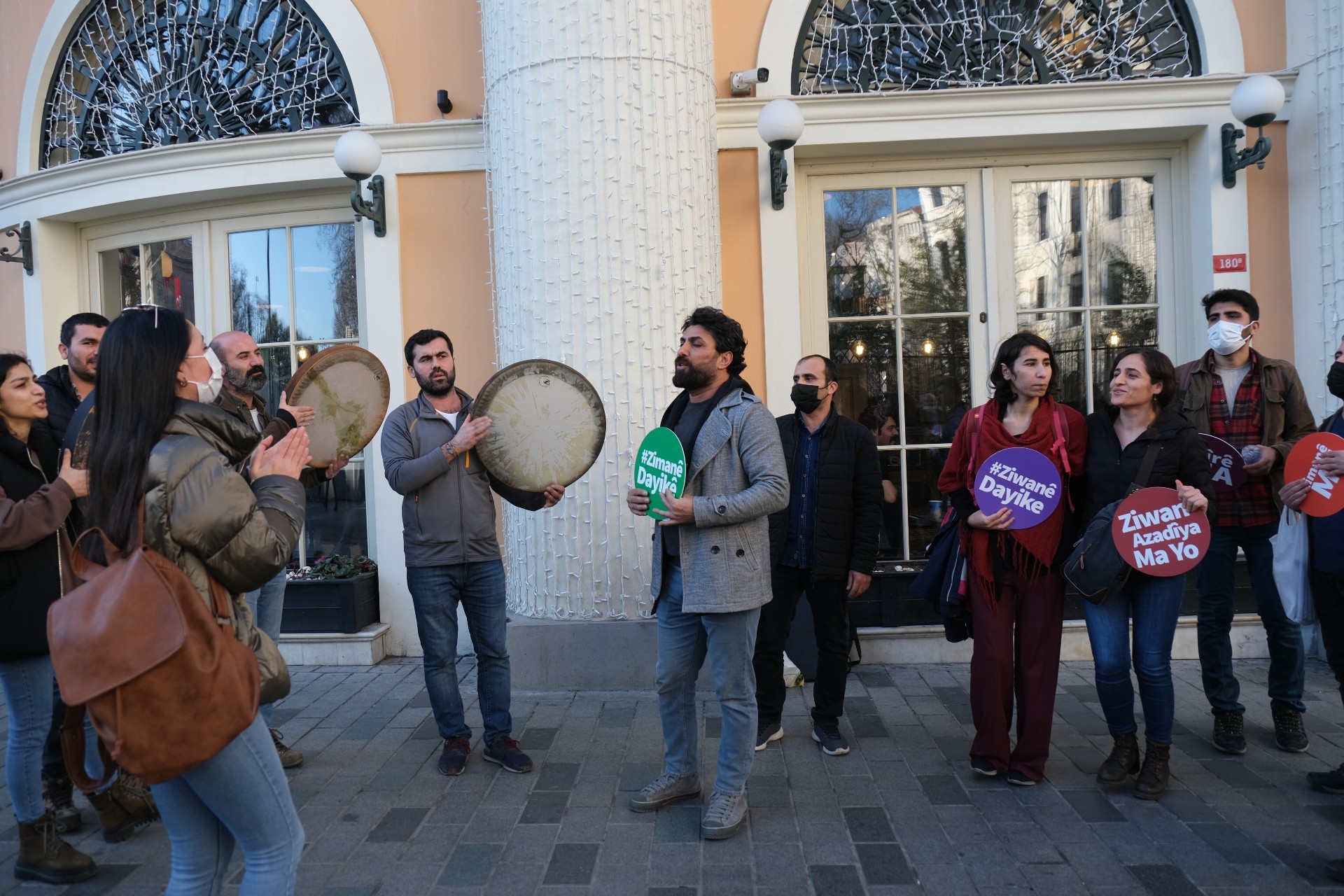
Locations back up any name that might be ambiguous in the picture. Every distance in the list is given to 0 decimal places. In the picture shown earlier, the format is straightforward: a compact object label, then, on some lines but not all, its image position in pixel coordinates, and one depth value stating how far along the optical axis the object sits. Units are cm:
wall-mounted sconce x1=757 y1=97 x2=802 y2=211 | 527
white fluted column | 491
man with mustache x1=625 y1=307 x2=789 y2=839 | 328
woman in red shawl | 371
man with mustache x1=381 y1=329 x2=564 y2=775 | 401
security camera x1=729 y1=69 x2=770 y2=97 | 556
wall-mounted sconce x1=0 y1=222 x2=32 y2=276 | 649
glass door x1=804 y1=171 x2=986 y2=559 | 595
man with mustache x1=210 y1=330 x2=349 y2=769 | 360
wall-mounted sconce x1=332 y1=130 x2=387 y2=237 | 548
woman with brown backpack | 207
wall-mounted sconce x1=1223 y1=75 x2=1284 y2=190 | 517
